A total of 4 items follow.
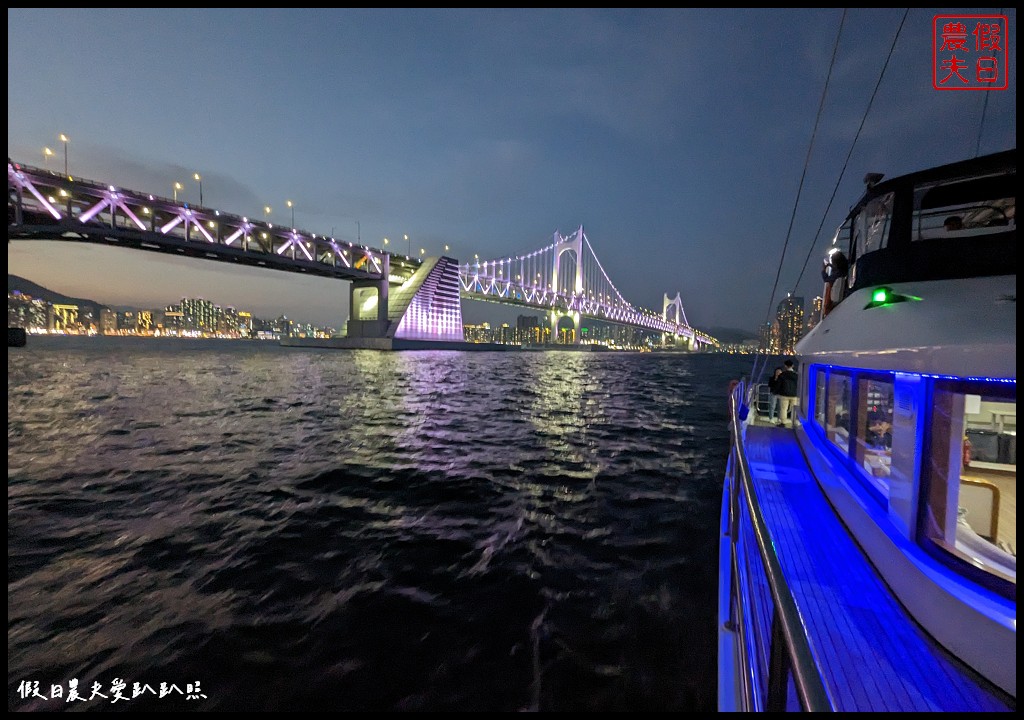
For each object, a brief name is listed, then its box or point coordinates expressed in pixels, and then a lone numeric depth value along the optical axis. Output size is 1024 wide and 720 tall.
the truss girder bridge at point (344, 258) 50.59
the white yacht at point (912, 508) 2.42
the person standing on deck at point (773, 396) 9.05
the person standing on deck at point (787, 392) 8.63
